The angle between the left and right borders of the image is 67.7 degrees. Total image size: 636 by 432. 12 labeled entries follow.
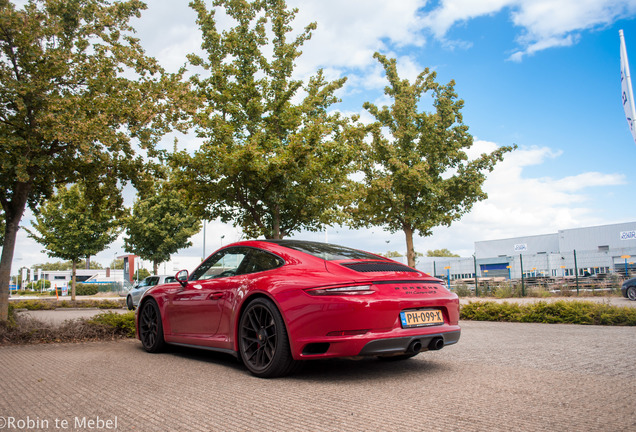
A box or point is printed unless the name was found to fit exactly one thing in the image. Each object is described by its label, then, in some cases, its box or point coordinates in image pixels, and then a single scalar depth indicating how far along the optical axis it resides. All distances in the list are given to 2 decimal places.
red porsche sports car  3.90
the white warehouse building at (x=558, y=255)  20.56
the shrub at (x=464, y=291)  23.02
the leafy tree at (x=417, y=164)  19.59
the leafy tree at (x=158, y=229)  32.28
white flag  8.05
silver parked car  21.09
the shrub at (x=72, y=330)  7.48
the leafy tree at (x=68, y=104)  7.88
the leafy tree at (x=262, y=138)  12.09
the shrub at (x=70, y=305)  19.72
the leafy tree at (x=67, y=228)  27.50
